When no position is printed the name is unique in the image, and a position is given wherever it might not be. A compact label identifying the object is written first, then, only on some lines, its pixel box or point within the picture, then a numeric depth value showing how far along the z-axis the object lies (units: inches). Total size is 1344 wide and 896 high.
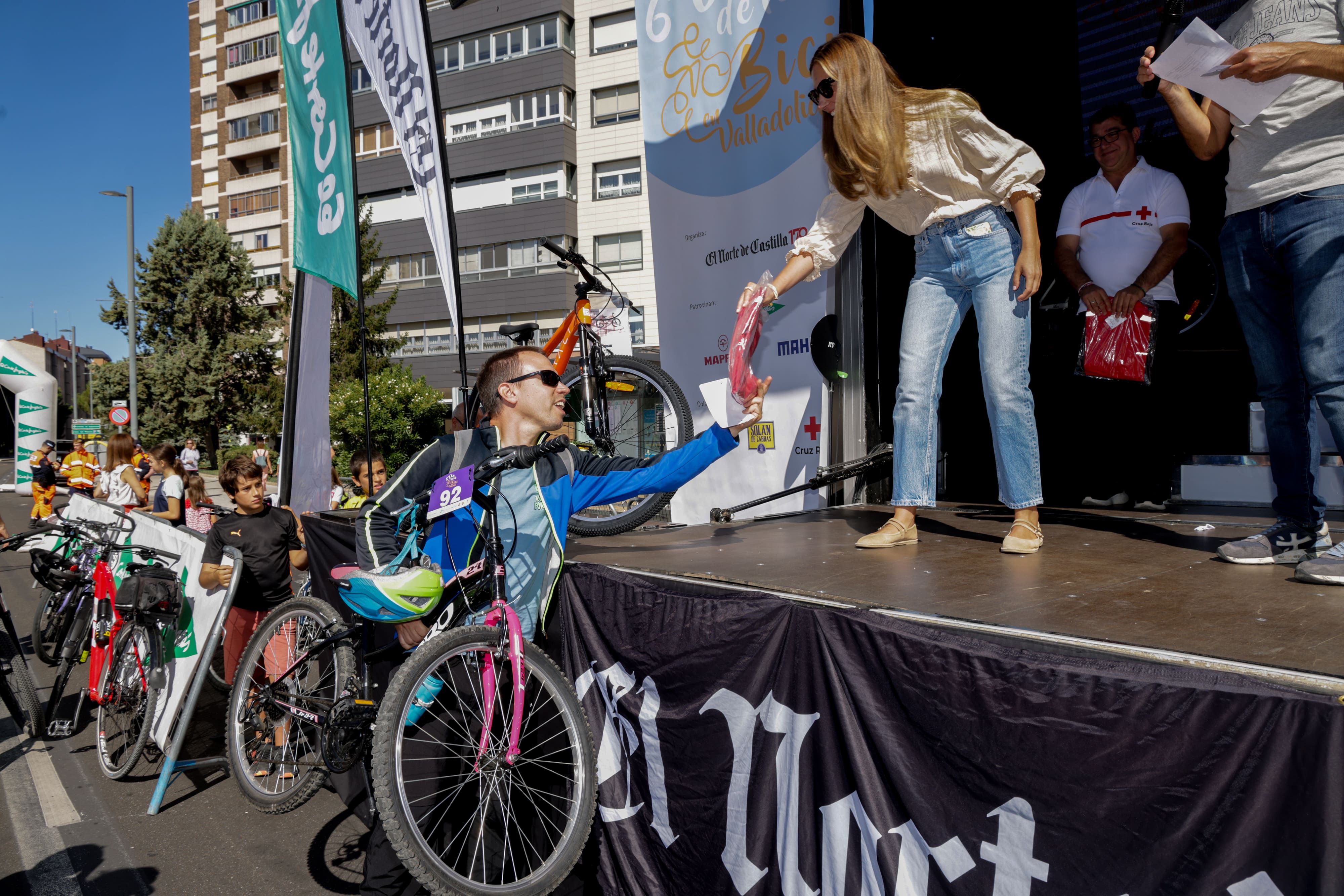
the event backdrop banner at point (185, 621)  155.9
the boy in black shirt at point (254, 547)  181.0
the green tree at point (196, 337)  1284.4
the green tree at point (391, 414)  810.2
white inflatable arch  764.0
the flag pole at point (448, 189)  175.8
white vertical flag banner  177.0
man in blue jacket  103.0
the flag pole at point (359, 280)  171.9
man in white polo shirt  124.2
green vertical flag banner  193.5
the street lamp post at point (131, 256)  842.8
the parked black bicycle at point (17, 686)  187.0
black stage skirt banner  49.7
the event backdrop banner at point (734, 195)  171.5
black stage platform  59.0
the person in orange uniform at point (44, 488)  615.8
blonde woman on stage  104.3
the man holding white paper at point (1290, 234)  80.8
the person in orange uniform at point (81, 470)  435.5
